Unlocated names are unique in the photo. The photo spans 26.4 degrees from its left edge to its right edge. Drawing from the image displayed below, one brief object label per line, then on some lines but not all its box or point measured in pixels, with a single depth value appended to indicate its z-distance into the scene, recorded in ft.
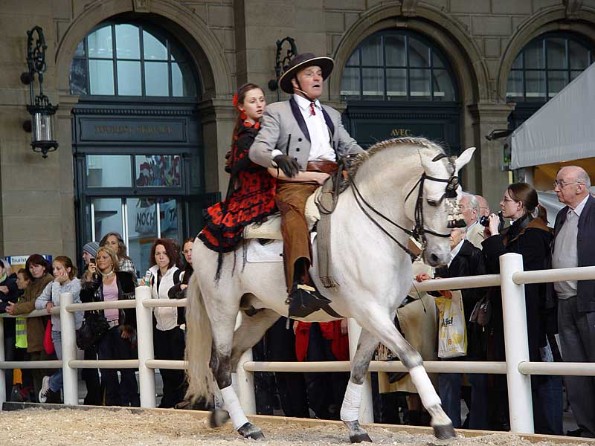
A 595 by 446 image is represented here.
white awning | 42.50
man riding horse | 28.94
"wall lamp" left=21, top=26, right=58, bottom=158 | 65.98
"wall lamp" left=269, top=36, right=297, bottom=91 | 70.59
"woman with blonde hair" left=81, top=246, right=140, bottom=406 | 44.52
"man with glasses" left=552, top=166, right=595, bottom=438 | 30.37
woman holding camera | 31.40
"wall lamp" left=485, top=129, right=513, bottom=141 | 61.00
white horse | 27.22
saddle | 29.37
